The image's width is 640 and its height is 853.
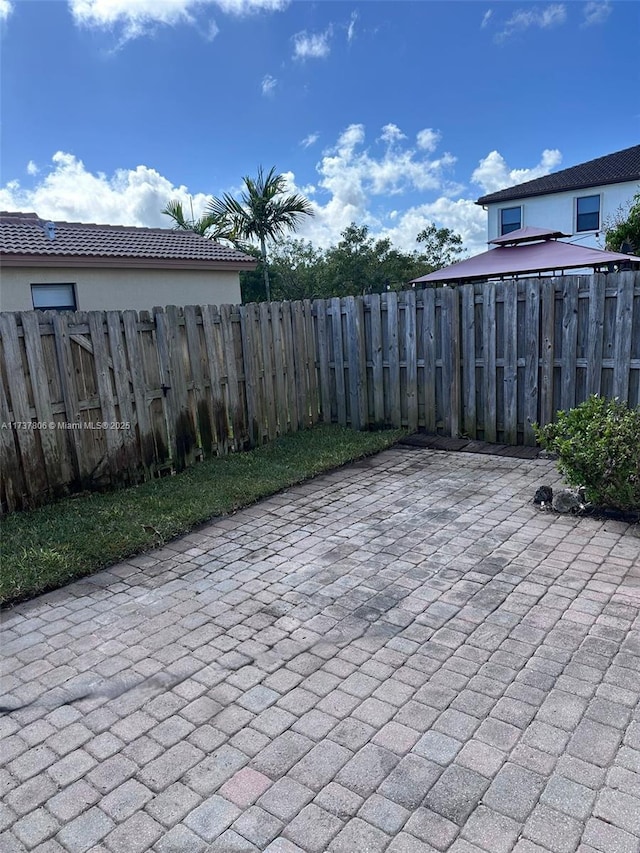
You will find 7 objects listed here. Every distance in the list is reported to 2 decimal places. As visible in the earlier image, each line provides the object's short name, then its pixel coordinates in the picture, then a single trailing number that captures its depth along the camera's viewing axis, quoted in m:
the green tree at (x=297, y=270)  24.53
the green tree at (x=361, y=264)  22.69
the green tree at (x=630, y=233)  9.29
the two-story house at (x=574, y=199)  20.09
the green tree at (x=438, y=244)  24.55
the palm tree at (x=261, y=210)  18.78
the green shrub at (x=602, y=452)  4.38
